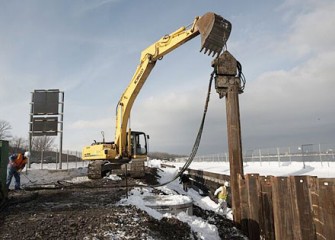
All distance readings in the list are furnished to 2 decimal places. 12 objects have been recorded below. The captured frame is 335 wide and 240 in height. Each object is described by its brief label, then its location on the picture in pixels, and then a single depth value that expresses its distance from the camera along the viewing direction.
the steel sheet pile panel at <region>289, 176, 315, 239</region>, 6.36
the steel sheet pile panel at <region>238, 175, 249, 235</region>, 8.72
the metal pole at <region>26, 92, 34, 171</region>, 27.70
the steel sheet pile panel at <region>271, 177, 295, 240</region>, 6.79
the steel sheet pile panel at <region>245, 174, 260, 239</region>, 8.24
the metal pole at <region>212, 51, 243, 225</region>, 9.12
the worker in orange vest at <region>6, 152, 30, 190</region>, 14.54
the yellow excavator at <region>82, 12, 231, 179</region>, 15.98
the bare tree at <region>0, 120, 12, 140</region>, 70.66
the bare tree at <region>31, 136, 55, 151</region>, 68.31
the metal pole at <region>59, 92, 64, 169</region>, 28.19
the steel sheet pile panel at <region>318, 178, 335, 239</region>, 5.64
